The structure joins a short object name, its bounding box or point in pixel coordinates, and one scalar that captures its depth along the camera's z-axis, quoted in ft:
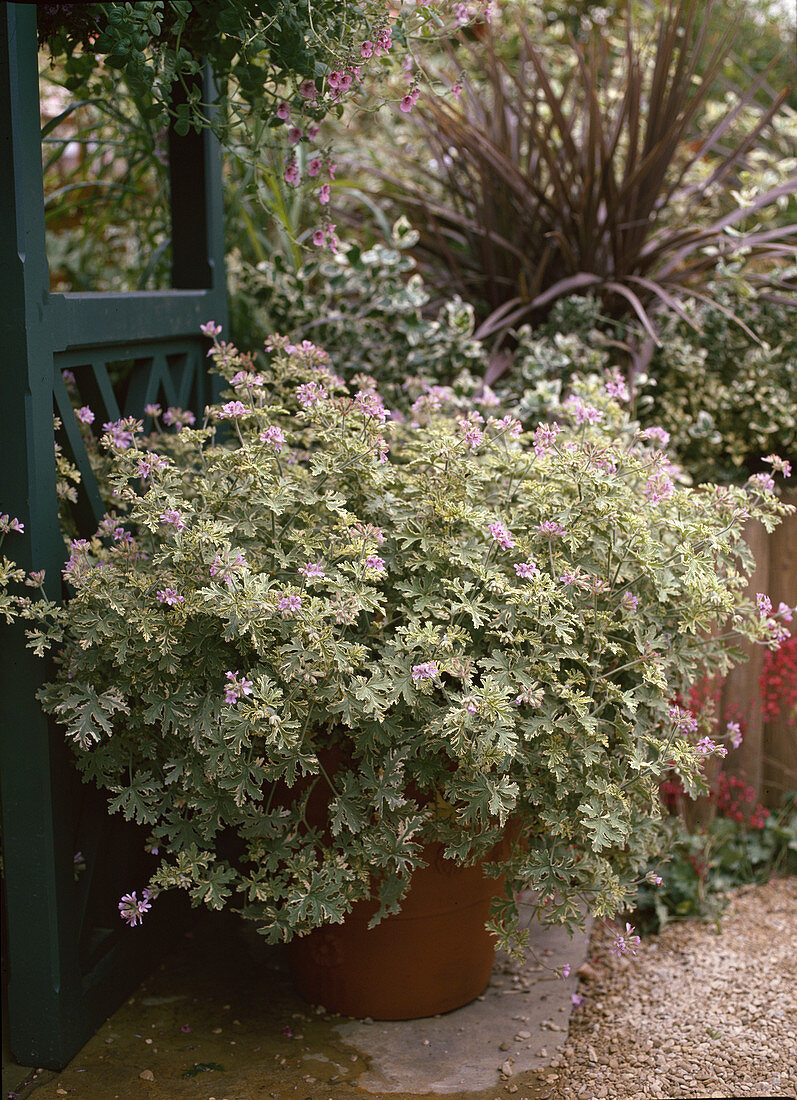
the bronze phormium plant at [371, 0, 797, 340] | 8.48
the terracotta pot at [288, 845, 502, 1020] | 5.56
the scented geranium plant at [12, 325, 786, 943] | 4.64
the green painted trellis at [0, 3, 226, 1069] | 4.85
